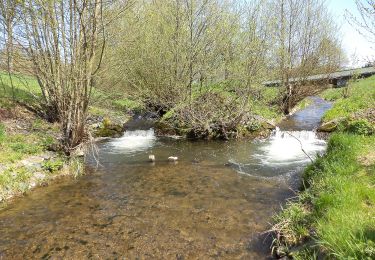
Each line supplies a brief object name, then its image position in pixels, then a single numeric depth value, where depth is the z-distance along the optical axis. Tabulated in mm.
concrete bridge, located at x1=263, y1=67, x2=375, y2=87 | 19359
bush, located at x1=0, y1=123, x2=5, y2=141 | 9562
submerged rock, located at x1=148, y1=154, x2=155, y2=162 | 10672
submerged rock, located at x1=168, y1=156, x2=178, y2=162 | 10664
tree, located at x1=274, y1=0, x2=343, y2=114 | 18328
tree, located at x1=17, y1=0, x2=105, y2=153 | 9148
